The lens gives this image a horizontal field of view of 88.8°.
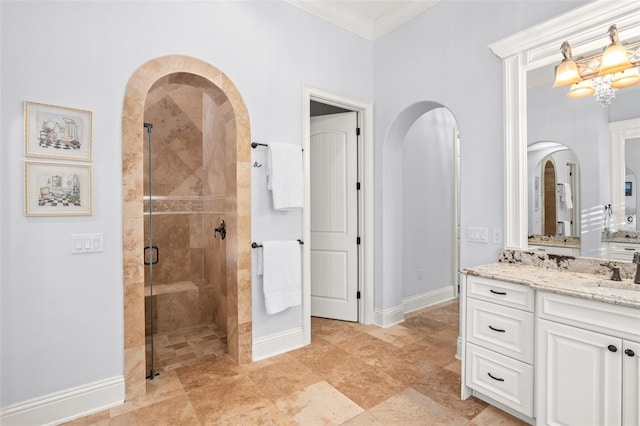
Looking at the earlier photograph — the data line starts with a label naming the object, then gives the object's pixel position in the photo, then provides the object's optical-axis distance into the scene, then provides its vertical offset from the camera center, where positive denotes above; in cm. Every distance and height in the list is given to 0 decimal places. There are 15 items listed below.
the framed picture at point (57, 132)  192 +50
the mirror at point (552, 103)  205 +74
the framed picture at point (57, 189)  192 +15
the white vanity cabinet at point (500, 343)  185 -80
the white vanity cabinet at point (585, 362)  145 -73
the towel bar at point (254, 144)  273 +57
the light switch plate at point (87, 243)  205 -19
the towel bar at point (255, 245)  276 -28
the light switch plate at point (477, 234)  265 -20
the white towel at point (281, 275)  276 -55
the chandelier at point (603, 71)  193 +86
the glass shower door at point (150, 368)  244 -120
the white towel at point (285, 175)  277 +32
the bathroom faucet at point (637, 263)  178 -30
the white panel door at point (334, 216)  366 -5
